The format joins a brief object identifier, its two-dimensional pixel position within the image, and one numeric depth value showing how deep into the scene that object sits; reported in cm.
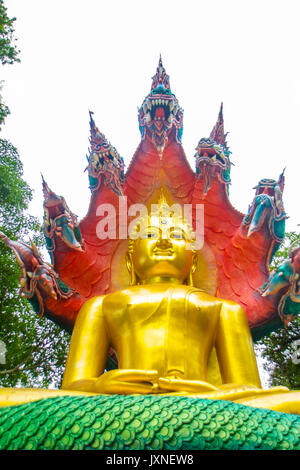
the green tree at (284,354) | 889
